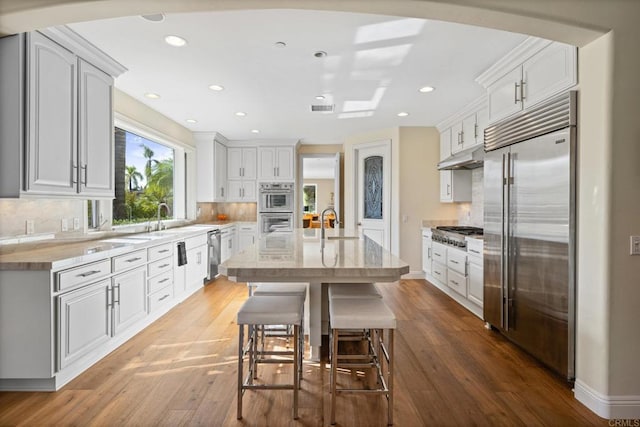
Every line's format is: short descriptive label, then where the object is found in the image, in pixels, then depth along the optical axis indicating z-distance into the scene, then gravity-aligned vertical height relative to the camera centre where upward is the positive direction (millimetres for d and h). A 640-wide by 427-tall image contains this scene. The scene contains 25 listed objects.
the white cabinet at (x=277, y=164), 7078 +891
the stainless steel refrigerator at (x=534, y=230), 2398 -145
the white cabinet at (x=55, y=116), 2316 +663
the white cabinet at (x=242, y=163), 7180 +920
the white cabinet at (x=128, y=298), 3033 -800
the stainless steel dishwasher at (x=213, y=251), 5695 -676
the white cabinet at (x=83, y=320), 2412 -809
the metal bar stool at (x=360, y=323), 1984 -617
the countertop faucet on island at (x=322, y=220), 3167 -91
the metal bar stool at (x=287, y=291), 2517 -588
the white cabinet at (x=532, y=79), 2467 +1029
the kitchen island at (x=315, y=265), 1881 -297
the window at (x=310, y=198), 15625 +508
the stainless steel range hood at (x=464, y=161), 3803 +617
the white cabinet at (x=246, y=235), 7000 -493
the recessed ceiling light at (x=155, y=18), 2469 +1317
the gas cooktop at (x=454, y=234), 4301 -301
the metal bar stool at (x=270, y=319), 2051 -622
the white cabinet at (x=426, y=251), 5621 -645
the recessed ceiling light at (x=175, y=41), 2789 +1320
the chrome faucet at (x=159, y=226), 4876 -231
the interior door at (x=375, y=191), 6184 +346
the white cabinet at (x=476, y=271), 3840 -659
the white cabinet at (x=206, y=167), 6441 +750
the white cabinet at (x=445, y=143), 5539 +1052
